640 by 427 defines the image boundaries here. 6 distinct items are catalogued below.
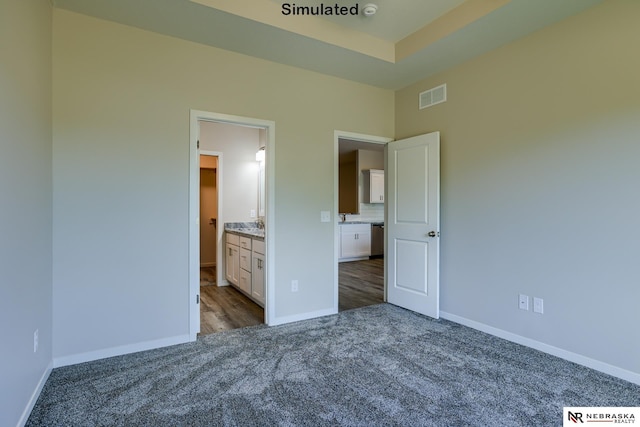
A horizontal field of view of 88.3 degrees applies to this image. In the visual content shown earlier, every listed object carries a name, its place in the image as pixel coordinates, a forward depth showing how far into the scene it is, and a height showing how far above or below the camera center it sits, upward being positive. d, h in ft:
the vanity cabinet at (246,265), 12.55 -2.29
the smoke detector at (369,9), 8.82 +5.53
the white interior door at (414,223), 11.64 -0.39
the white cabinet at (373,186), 25.90 +2.09
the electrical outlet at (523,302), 9.36 -2.56
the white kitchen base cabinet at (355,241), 24.18 -2.14
